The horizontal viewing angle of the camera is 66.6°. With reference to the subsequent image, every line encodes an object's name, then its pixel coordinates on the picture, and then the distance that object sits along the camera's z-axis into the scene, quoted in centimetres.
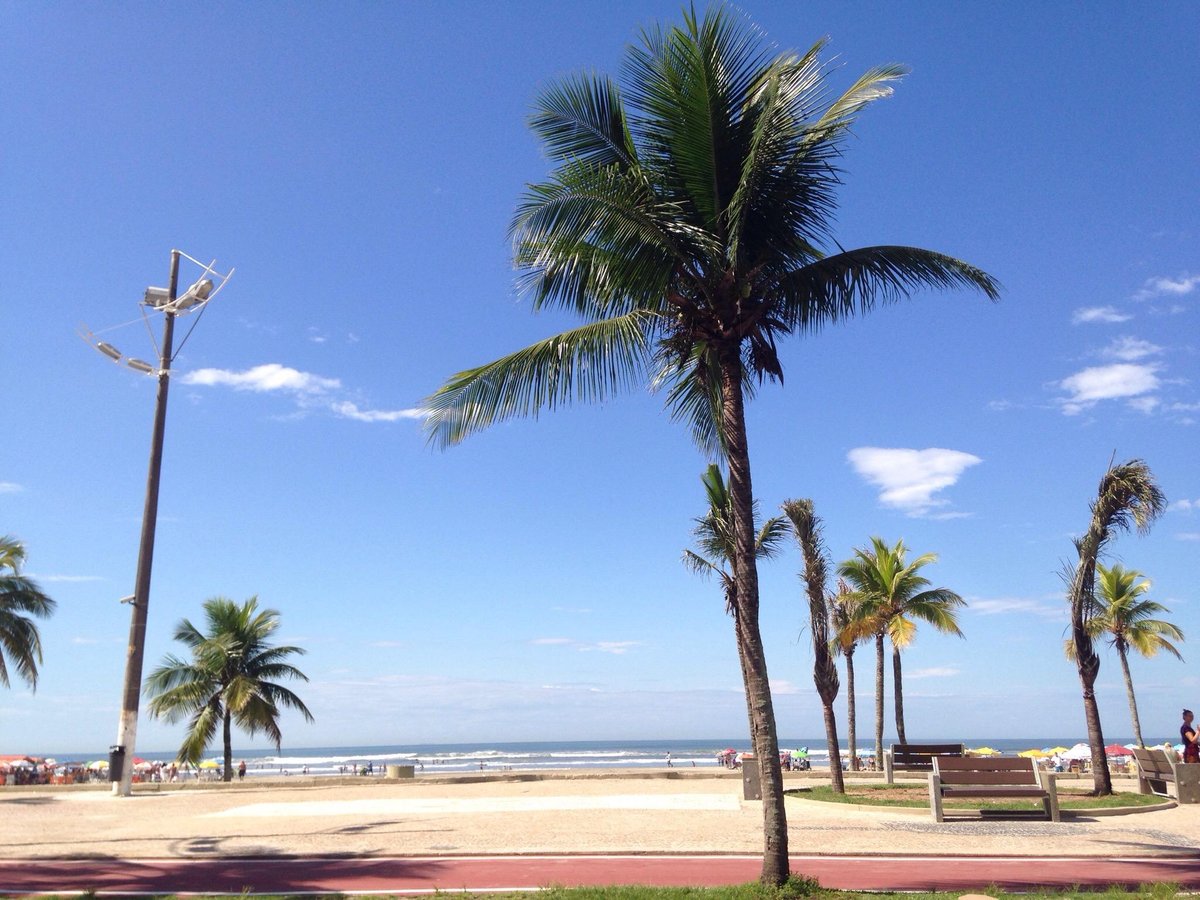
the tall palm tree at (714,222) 863
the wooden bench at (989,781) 1264
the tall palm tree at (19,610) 2405
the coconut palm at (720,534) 1820
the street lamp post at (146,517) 1670
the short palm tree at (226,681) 2908
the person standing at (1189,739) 1675
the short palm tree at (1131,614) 3569
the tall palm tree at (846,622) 2600
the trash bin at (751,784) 1586
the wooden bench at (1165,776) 1555
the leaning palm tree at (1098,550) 1603
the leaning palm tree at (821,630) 1870
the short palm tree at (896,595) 2897
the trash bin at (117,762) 1664
